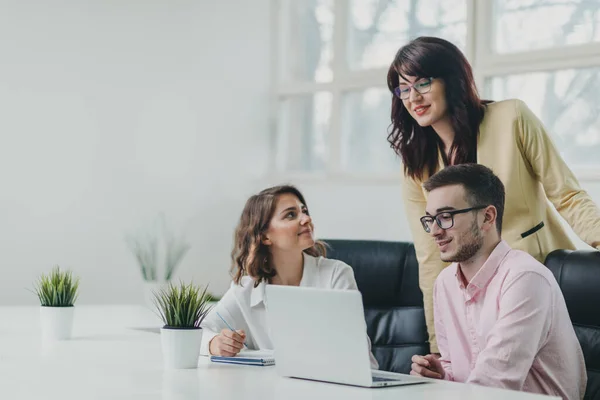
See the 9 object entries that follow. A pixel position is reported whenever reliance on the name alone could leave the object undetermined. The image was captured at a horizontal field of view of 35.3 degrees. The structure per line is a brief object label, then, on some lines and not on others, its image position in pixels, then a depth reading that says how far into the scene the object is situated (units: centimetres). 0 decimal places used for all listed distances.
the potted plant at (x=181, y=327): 241
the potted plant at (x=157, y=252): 534
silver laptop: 215
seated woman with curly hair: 310
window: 446
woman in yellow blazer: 305
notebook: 252
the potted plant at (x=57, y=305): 298
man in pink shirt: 235
